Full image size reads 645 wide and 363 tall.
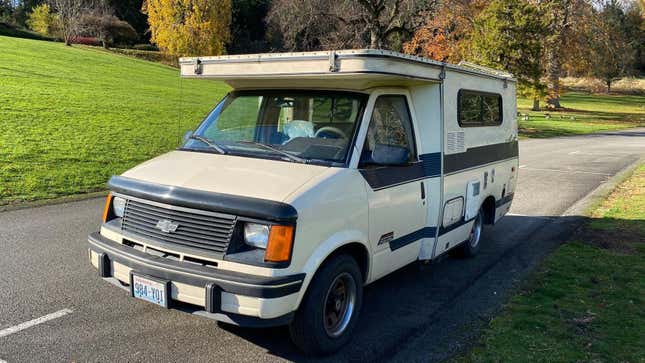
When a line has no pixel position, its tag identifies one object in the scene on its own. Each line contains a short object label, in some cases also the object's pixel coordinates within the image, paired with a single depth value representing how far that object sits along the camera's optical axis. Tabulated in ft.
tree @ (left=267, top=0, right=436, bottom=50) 93.71
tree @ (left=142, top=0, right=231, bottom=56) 157.07
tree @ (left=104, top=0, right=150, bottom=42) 224.33
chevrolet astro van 12.42
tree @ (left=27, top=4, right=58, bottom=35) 192.13
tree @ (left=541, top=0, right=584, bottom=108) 102.73
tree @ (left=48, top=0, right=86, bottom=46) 156.35
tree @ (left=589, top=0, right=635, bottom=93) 118.52
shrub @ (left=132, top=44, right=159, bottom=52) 202.18
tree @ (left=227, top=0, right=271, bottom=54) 207.67
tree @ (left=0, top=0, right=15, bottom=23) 212.84
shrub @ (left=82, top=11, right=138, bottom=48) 184.44
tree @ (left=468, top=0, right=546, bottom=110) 86.02
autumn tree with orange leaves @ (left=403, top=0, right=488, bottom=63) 98.89
